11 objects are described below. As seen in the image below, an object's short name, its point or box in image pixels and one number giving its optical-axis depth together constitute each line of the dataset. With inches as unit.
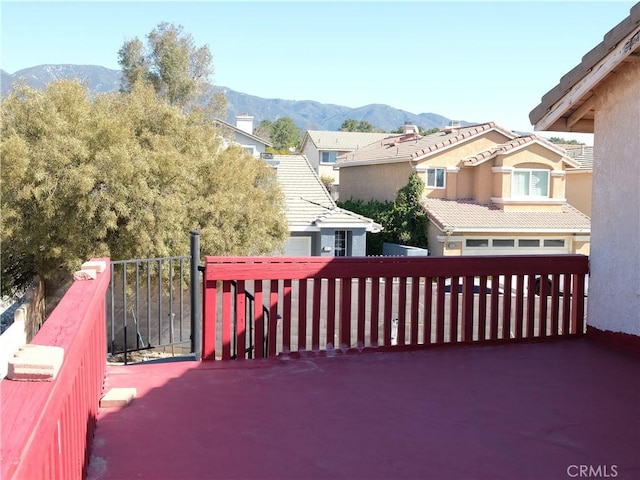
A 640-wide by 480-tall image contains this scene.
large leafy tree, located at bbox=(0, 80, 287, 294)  506.9
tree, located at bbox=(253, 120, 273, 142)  3249.0
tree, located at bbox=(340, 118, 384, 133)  3634.4
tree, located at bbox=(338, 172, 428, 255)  1067.9
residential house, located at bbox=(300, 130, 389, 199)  2258.9
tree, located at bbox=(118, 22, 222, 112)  1333.7
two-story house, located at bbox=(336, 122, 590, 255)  1027.3
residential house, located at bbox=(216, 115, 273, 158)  1390.0
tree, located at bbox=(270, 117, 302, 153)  4180.6
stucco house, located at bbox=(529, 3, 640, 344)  189.9
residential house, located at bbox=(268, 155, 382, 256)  901.2
